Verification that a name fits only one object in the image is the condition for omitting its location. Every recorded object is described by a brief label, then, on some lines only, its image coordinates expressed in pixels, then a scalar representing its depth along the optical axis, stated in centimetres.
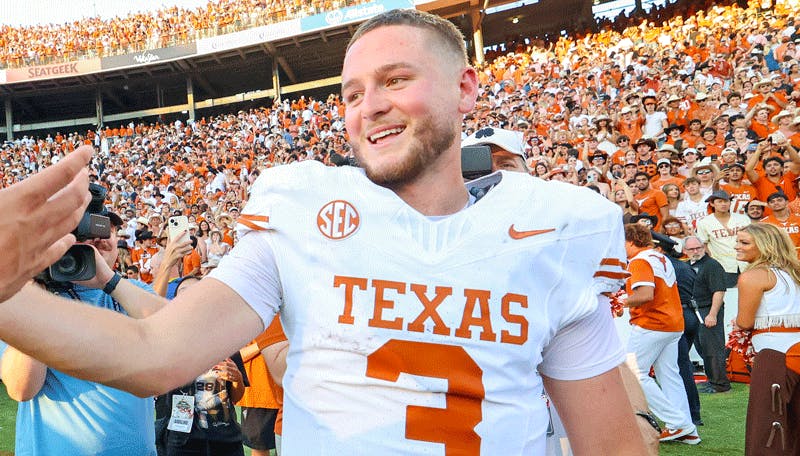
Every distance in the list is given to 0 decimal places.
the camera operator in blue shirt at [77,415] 246
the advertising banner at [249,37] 2713
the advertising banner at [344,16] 2466
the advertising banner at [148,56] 2906
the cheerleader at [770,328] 397
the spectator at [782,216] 692
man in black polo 642
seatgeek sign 3069
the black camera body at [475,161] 183
